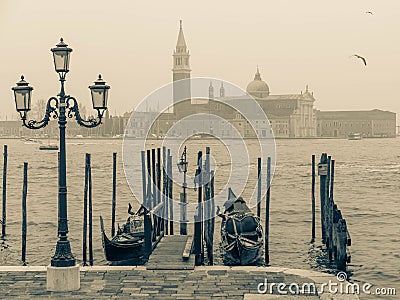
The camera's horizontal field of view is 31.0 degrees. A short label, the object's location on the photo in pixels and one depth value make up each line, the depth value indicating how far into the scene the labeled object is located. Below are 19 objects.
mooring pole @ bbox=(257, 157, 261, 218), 15.86
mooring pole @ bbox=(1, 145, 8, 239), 18.08
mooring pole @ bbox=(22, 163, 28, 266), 14.36
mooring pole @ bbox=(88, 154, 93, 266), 13.64
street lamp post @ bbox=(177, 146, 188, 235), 15.55
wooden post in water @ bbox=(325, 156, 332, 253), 15.43
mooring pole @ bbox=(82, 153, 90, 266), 13.74
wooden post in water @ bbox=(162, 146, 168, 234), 16.07
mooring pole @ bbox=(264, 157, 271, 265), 13.98
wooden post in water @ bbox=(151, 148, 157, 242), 13.89
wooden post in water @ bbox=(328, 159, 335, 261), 14.29
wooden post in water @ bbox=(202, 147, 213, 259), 14.41
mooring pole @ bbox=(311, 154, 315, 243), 17.68
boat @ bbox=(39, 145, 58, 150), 84.07
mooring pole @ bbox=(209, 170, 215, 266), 13.52
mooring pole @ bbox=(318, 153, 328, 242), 16.47
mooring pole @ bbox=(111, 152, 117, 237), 16.81
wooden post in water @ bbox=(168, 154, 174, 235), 15.95
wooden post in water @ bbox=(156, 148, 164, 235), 17.06
